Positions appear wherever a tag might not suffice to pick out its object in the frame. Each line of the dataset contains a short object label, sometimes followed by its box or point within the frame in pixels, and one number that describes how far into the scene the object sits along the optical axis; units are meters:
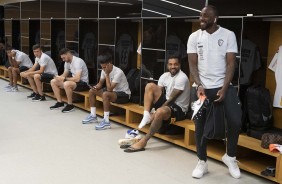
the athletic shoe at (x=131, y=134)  4.24
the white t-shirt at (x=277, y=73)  3.61
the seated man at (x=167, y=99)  3.90
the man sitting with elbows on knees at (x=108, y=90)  4.87
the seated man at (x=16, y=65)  7.71
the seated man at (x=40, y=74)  6.68
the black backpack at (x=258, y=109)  3.53
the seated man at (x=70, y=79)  5.84
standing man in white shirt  2.96
